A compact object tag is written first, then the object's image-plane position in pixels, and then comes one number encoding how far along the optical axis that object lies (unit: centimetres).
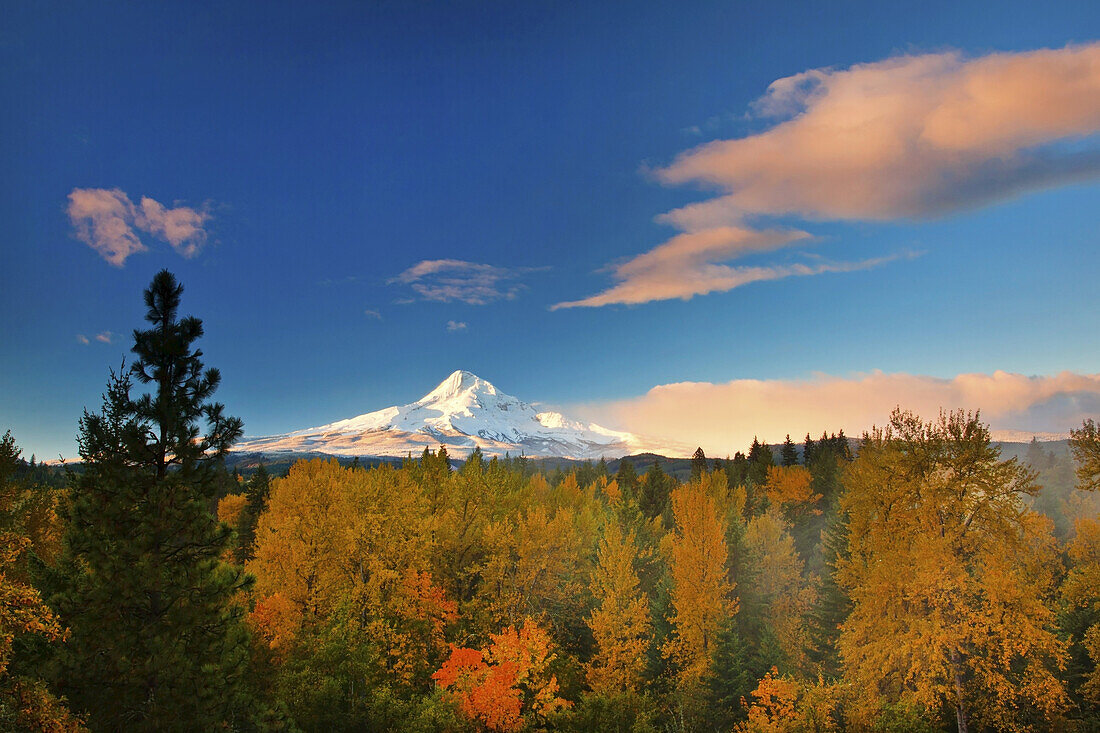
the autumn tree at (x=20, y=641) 1107
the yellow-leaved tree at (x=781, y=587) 3806
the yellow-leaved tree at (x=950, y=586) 1903
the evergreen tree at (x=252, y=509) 5328
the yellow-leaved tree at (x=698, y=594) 3122
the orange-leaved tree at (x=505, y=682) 2375
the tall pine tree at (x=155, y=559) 1477
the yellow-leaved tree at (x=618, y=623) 3192
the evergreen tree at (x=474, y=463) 3960
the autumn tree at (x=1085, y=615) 2166
